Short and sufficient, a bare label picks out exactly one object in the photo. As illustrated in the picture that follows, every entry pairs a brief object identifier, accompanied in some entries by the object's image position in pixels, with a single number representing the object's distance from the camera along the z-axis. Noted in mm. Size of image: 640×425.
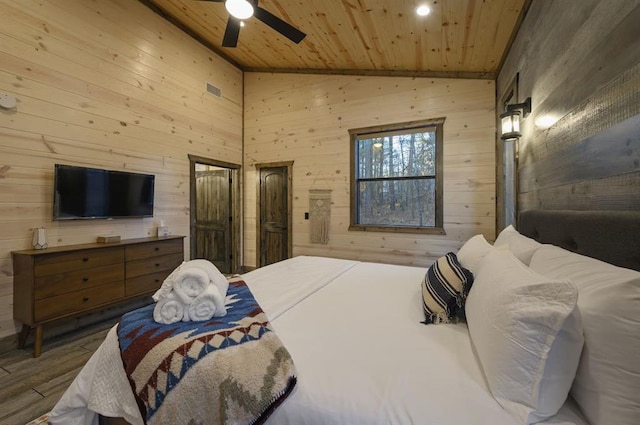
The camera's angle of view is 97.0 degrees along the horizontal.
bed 752
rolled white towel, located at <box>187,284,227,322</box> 1269
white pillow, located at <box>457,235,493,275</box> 1644
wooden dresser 2340
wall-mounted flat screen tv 2715
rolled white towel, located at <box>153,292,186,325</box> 1249
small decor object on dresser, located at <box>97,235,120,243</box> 3004
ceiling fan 2166
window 3877
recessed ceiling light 2542
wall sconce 2189
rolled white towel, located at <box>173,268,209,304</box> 1281
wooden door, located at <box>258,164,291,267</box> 4863
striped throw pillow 1385
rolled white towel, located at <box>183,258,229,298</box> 1455
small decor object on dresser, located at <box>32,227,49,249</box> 2567
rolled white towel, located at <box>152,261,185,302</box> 1312
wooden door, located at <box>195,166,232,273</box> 5180
